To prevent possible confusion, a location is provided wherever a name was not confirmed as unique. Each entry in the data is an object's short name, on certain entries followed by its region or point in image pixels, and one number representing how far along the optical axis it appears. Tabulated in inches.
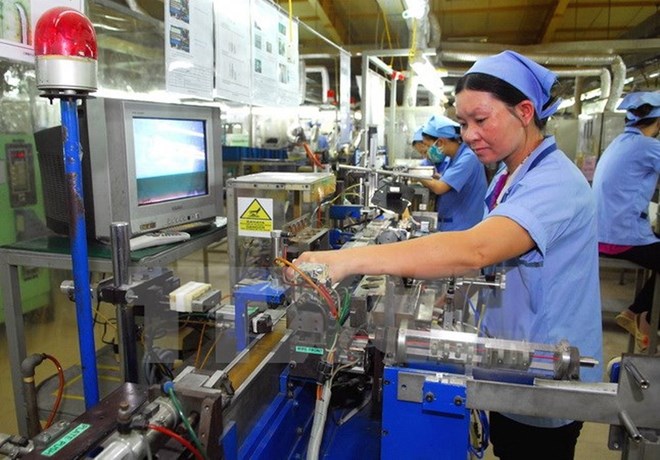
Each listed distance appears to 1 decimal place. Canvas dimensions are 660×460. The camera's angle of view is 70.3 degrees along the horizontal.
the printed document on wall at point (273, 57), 90.4
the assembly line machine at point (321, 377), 24.8
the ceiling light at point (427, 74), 137.8
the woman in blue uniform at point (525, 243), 35.0
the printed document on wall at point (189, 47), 64.1
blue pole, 37.9
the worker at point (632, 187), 104.1
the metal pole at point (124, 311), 37.8
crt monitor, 53.7
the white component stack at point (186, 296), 36.0
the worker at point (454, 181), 109.8
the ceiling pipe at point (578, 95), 258.1
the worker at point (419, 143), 136.2
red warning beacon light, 35.8
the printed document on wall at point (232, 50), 76.0
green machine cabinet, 96.1
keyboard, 56.7
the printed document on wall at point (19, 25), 48.1
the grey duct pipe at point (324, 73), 248.8
